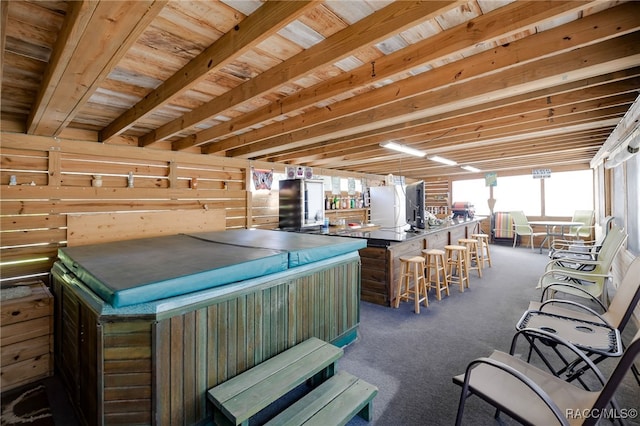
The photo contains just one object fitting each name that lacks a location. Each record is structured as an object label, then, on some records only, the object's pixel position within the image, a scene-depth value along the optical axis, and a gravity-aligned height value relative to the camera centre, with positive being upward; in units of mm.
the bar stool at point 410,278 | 4036 -1089
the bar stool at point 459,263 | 4953 -948
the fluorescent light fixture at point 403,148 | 4954 +1242
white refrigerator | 6988 +207
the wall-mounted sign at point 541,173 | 9422 +1322
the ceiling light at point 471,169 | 9157 +1535
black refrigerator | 6344 +221
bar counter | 4250 -661
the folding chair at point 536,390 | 1191 -1028
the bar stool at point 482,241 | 6727 -701
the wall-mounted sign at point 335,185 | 8391 +877
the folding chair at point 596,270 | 3242 -763
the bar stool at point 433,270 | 4431 -1025
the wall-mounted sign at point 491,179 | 10477 +1275
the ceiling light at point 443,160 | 6703 +1362
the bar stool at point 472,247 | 5642 -748
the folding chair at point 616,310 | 2180 -865
